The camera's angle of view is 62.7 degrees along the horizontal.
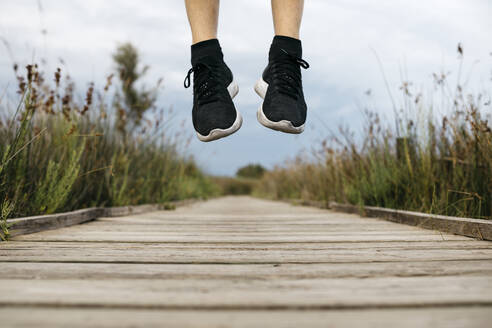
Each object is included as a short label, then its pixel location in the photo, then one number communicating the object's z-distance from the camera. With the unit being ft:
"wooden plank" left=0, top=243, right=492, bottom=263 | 3.73
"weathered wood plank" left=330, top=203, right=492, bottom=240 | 5.12
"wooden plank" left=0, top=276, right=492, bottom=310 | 2.33
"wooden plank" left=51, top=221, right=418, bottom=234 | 6.56
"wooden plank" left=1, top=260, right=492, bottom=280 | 3.06
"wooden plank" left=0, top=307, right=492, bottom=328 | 2.04
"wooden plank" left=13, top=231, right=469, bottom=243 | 5.17
